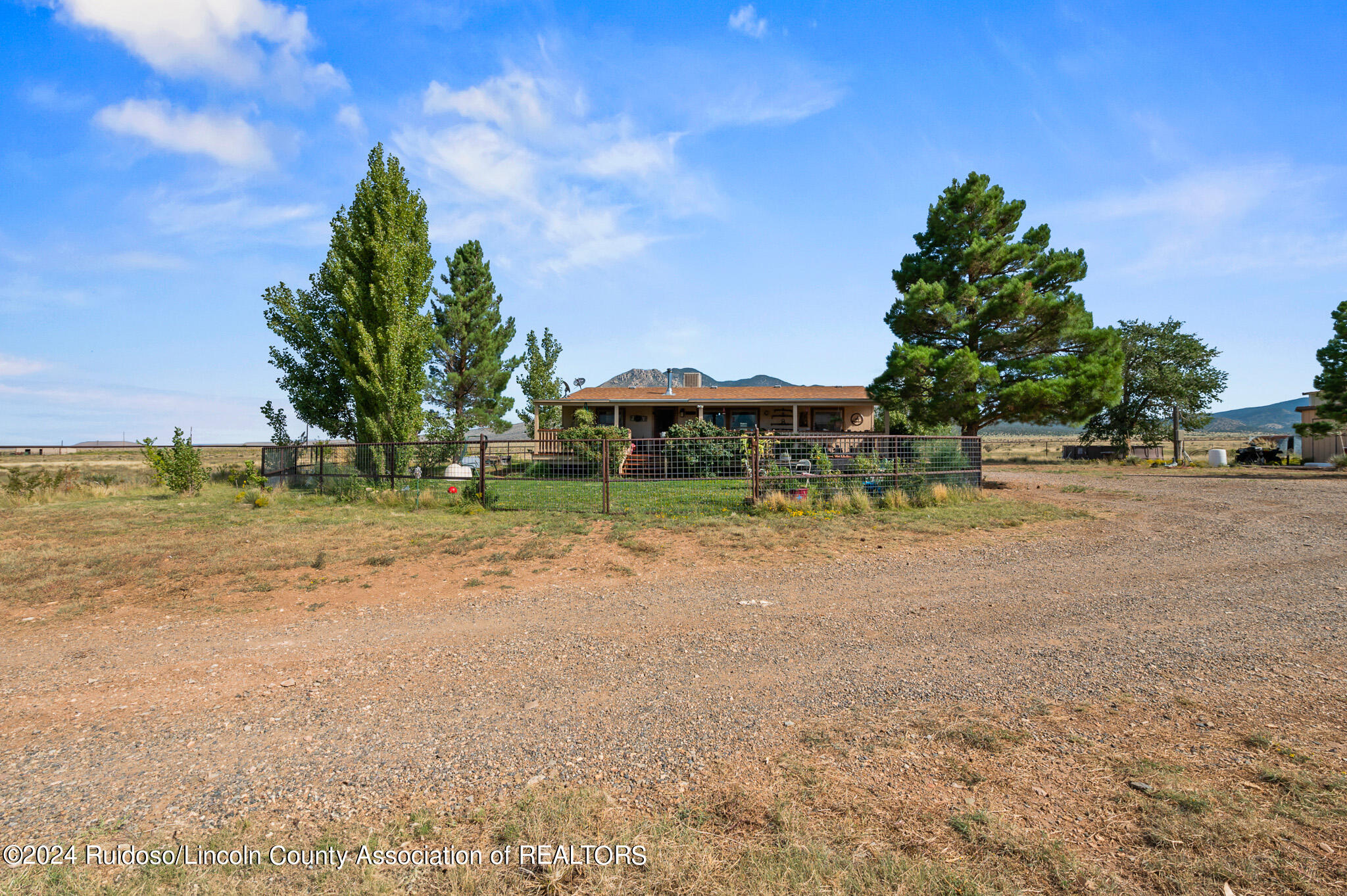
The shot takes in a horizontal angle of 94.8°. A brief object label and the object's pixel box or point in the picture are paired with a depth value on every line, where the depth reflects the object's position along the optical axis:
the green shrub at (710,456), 14.52
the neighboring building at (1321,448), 27.75
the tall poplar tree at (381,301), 17.94
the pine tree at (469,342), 31.47
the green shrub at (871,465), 14.24
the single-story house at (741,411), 28.81
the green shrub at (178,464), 16.34
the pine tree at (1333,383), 25.11
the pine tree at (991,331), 18.30
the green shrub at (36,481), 15.67
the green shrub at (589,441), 15.85
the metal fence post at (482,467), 13.11
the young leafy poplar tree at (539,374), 36.31
